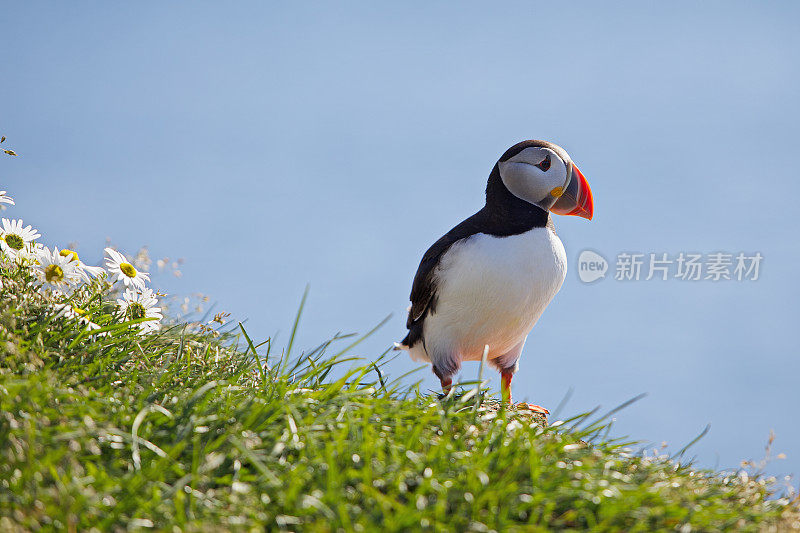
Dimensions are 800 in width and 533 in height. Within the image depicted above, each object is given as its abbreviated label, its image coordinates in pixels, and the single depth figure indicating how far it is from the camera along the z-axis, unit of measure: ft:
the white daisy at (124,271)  33.71
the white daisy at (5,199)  34.27
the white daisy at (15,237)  33.22
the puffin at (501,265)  34.35
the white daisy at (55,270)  31.58
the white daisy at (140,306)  32.55
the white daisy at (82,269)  32.86
